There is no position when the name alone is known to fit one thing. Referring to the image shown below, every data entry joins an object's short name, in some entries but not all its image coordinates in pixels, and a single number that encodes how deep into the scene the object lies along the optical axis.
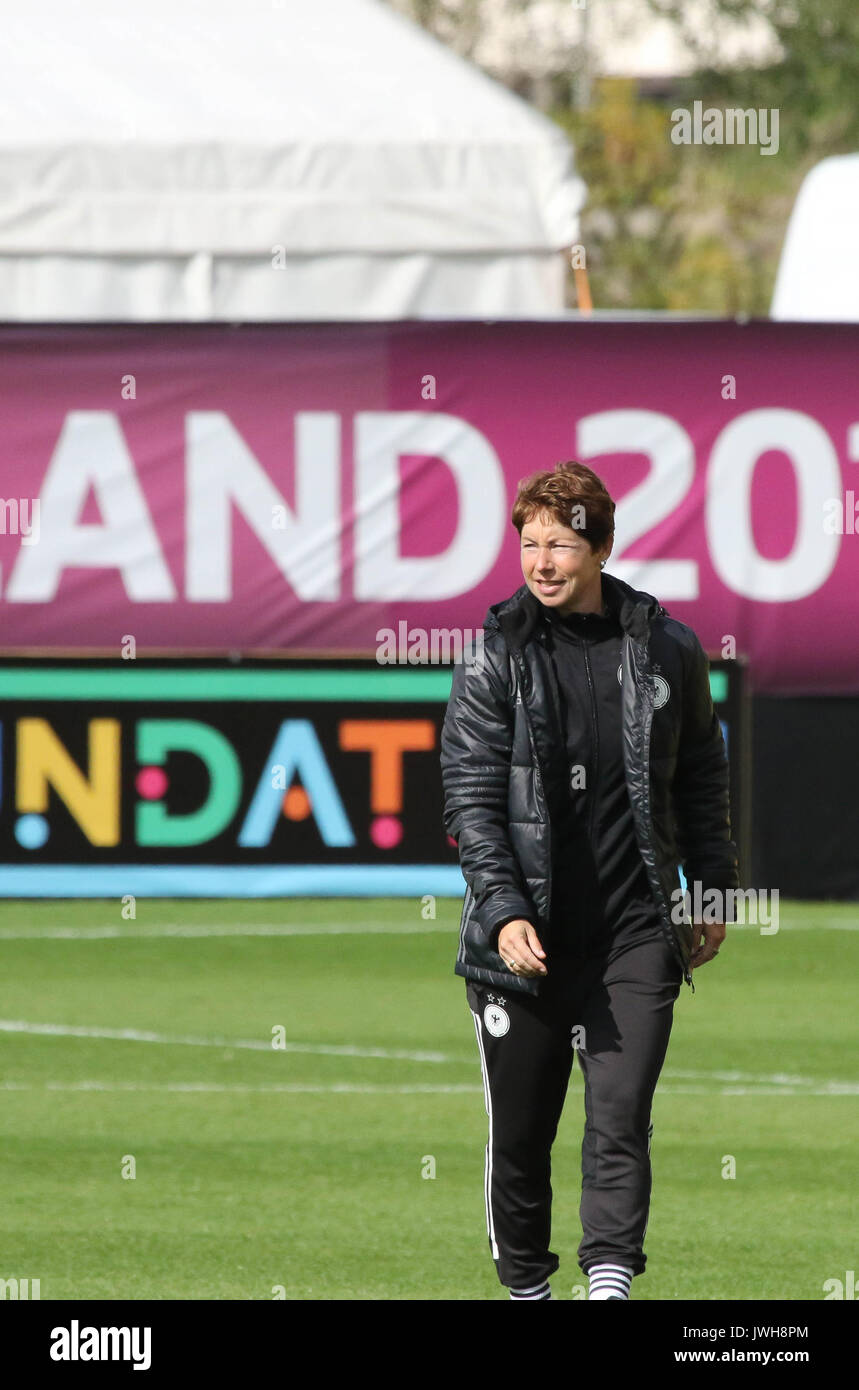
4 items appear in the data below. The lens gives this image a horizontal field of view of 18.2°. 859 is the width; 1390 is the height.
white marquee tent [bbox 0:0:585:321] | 16.48
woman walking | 5.84
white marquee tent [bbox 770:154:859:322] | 16.33
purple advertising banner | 13.56
